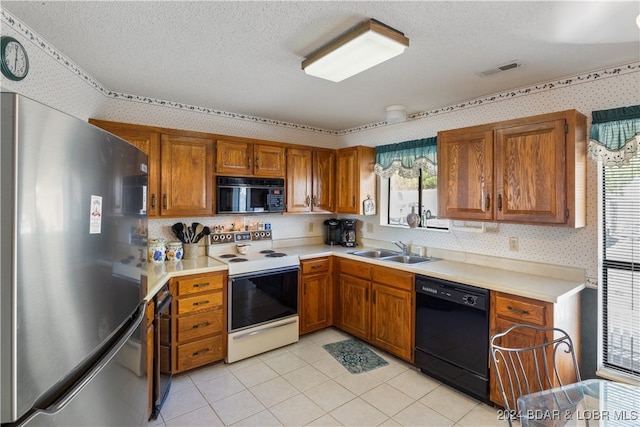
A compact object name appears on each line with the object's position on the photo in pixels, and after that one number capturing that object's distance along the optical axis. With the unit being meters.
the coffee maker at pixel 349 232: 4.17
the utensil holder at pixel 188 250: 3.23
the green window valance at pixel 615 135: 2.15
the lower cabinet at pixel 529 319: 2.11
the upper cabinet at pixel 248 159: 3.26
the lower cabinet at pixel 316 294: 3.50
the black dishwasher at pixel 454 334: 2.41
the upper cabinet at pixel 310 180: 3.75
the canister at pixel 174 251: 3.06
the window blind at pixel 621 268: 2.23
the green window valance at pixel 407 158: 3.34
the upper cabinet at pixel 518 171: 2.23
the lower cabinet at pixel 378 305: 2.94
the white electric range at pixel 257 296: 3.00
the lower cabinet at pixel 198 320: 2.72
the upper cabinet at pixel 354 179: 3.85
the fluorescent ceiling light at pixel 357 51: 1.77
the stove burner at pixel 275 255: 3.38
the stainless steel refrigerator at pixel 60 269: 0.77
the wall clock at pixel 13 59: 1.69
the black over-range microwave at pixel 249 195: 3.25
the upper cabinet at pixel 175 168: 2.84
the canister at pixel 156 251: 2.91
